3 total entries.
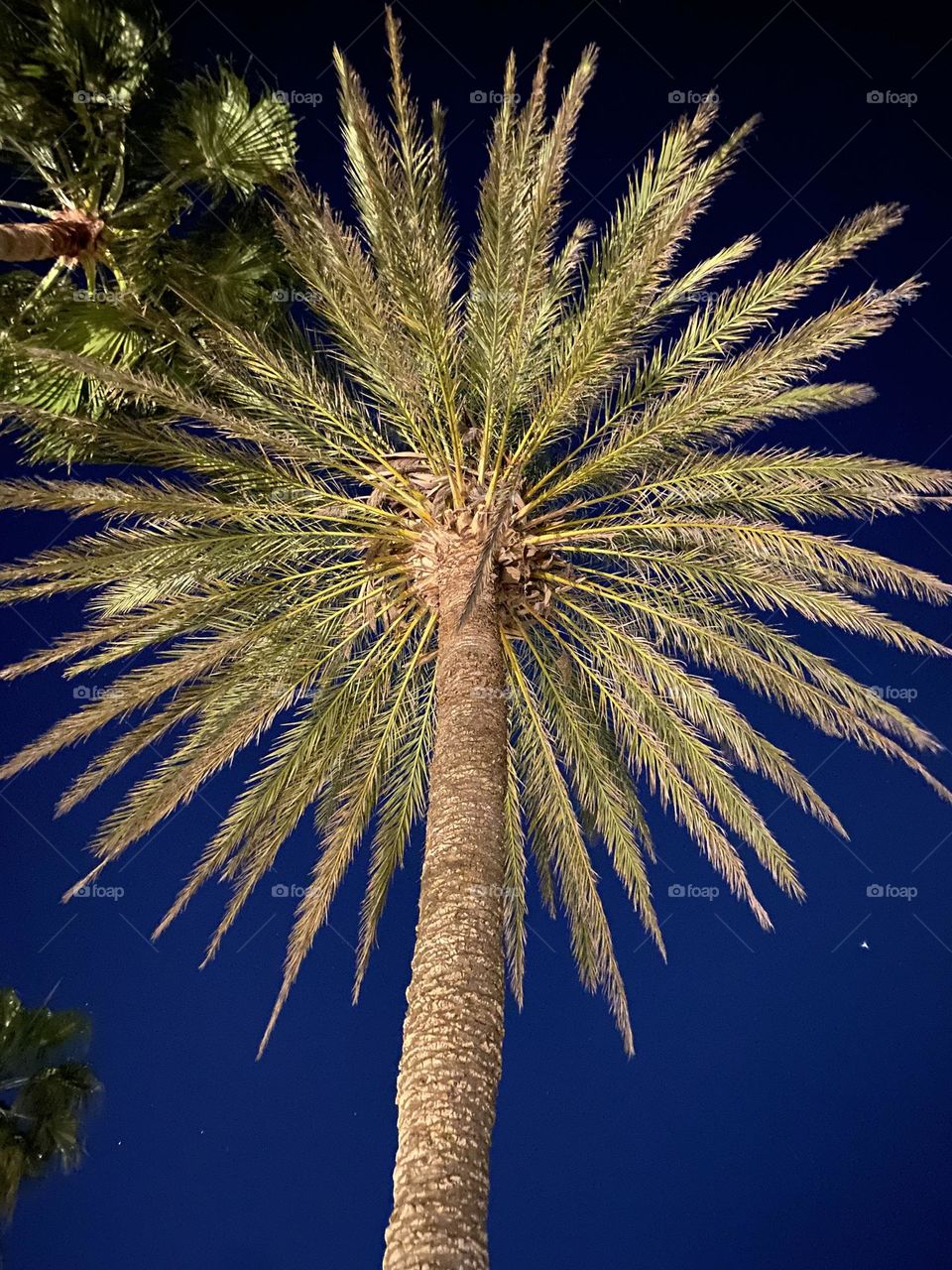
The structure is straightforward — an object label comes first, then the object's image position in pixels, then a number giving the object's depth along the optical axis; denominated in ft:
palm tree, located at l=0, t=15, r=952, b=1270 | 22.04
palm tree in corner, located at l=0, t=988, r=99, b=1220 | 35.83
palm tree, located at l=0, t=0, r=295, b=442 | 23.03
